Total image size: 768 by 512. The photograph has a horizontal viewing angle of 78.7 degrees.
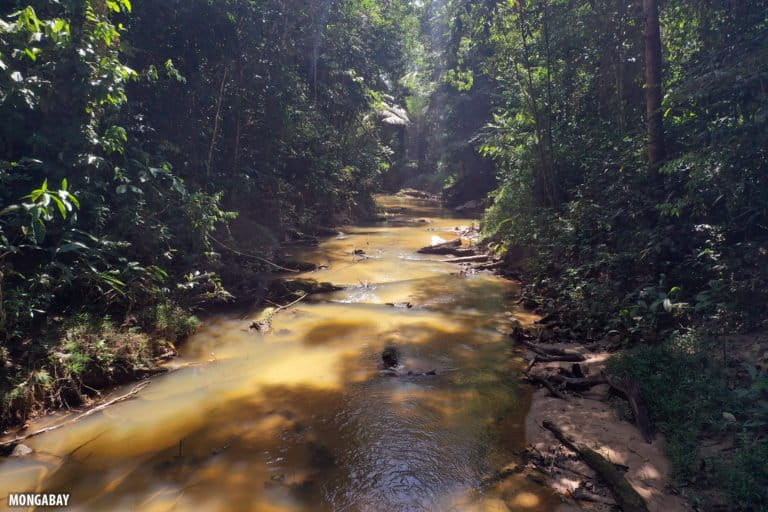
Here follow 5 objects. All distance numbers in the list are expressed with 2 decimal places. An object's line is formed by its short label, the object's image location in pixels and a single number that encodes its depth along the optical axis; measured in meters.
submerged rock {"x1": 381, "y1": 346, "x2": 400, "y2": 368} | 6.77
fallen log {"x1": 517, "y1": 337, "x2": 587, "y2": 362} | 6.52
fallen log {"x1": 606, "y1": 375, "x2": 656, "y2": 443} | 4.52
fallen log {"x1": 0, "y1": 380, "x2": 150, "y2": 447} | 4.68
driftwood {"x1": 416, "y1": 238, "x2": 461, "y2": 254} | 15.12
